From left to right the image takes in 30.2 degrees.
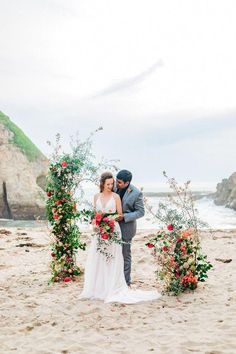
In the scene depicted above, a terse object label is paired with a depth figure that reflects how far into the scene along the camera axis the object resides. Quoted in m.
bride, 8.47
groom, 8.54
